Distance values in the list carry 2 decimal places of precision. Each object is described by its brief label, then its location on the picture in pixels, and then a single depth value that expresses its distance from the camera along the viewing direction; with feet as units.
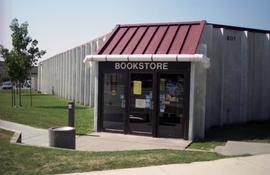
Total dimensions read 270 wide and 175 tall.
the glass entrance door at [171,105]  41.71
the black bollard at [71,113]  45.28
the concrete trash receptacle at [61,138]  33.55
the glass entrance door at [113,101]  44.52
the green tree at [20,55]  85.76
